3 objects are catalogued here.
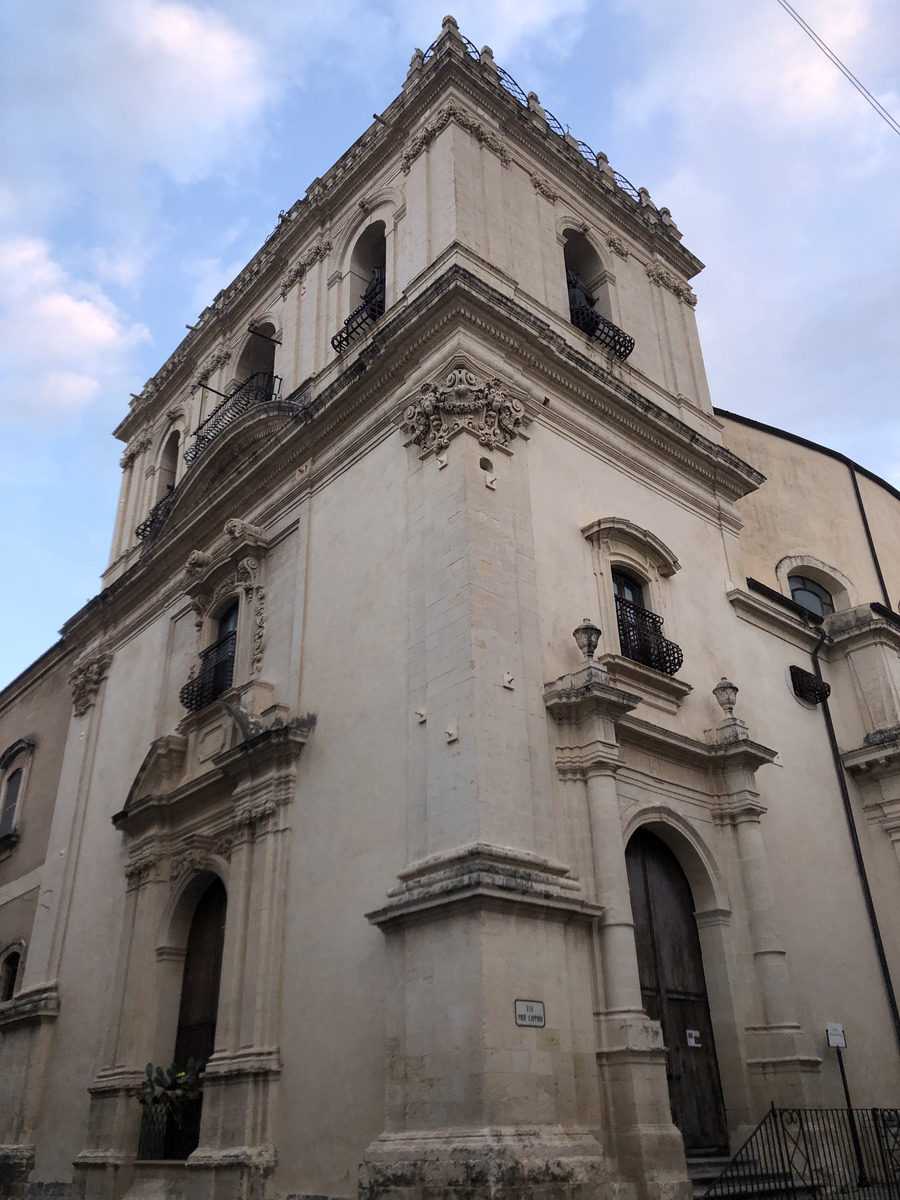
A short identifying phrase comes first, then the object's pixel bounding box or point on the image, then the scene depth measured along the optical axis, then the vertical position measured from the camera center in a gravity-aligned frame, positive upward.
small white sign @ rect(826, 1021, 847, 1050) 13.41 +1.41
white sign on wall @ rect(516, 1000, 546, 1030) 10.03 +1.33
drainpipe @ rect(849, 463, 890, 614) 22.88 +12.43
